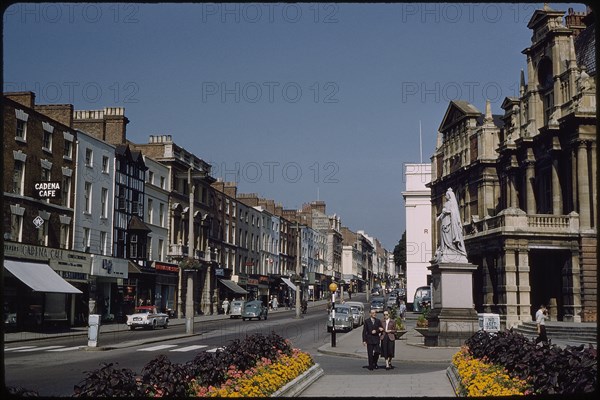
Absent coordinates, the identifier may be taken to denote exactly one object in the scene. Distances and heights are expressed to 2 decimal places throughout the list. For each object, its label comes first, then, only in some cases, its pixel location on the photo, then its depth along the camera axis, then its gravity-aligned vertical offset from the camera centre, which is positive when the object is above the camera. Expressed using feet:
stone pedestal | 92.43 -4.32
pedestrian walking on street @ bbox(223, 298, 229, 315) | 242.78 -12.72
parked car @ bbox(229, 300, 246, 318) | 205.78 -11.69
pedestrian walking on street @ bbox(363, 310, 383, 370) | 69.95 -6.92
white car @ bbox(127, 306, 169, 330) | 150.30 -11.45
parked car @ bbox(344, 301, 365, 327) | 169.31 -10.73
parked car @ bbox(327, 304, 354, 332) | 151.23 -10.76
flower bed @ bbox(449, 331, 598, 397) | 28.19 -5.08
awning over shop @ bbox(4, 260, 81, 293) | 123.54 -1.85
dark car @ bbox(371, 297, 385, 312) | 231.01 -11.48
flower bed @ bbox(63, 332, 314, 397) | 26.71 -5.77
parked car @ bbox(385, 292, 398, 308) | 280.10 -12.37
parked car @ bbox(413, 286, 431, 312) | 248.32 -9.11
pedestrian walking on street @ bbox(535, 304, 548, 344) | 84.12 -6.28
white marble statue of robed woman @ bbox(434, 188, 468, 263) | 94.32 +4.70
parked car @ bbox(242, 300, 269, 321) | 197.98 -11.83
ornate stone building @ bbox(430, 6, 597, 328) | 142.92 +20.80
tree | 451.12 +13.00
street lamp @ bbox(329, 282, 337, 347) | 98.80 -5.53
